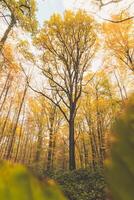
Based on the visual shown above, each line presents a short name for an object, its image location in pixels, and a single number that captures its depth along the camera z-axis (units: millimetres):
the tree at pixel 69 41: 7920
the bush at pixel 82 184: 4509
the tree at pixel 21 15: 4835
